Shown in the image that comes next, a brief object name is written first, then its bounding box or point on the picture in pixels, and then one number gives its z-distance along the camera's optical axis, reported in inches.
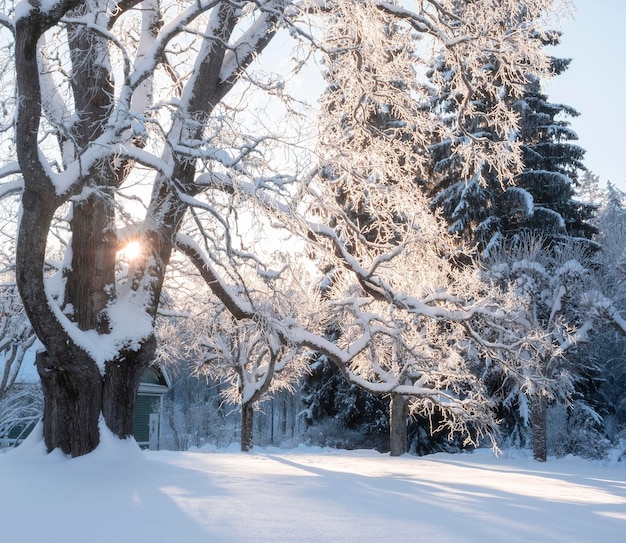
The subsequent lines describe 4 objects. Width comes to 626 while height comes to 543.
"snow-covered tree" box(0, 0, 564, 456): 288.5
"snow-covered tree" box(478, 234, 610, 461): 811.4
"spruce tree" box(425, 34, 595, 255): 1011.9
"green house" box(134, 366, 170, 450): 1127.6
